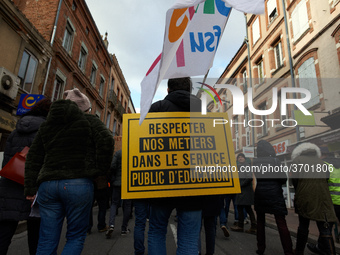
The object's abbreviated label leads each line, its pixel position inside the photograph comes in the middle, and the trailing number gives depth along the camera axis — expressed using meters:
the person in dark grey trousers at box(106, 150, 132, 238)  4.23
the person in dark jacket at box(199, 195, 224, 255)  2.87
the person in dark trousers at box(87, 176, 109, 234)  4.57
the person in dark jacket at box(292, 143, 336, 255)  3.03
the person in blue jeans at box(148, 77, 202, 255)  1.79
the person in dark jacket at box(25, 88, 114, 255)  1.83
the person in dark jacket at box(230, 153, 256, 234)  5.03
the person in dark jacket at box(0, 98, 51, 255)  2.09
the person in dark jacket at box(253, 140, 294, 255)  3.25
